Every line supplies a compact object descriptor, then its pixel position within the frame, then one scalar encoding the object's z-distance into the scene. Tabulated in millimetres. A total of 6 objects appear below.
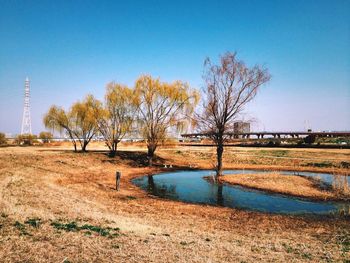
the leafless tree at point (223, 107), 26281
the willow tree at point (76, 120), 41312
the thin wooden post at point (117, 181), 19462
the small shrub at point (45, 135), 71062
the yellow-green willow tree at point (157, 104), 34719
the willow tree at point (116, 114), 36888
